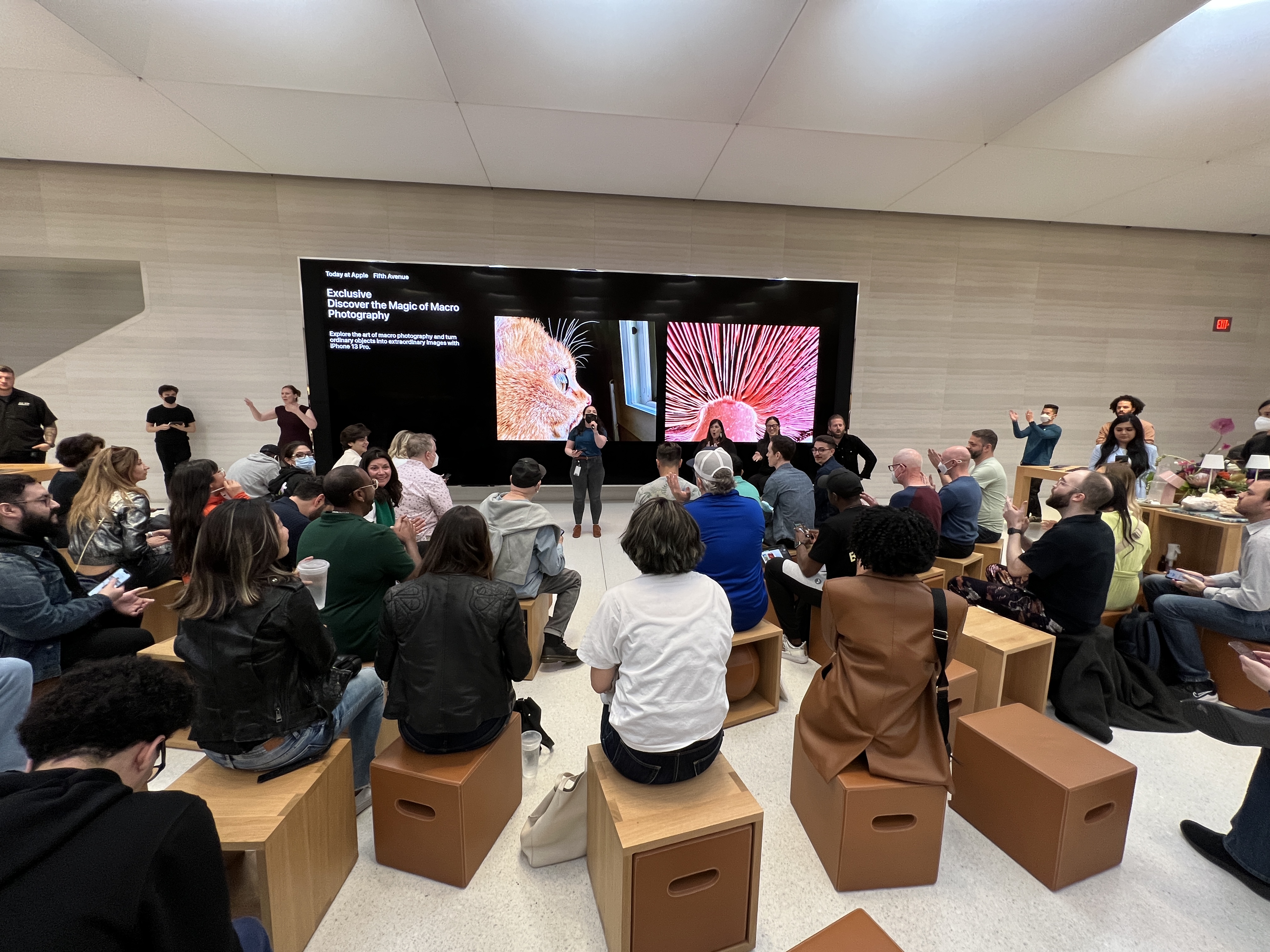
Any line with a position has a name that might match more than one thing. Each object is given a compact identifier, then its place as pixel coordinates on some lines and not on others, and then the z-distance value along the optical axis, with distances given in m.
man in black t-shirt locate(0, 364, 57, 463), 4.75
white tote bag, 1.82
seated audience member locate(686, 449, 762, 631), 2.61
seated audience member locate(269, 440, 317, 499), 3.55
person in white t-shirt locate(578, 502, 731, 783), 1.59
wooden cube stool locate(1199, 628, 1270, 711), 2.86
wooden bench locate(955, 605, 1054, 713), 2.49
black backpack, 2.93
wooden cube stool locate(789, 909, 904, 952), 1.19
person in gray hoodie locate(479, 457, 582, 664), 2.87
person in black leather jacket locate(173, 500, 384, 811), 1.51
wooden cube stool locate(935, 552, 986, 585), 3.65
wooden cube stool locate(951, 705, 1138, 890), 1.77
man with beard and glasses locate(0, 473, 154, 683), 1.96
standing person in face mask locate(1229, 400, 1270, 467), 4.52
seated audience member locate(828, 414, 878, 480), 5.16
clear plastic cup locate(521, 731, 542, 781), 2.35
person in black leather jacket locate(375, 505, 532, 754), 1.75
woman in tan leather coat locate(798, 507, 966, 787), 1.69
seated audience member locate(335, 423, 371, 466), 4.02
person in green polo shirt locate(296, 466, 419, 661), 2.19
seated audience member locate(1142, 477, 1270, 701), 2.55
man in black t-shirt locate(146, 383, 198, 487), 5.84
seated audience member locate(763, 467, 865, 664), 2.79
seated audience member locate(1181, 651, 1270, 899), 1.58
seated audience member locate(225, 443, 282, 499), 3.38
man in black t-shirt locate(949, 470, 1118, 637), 2.52
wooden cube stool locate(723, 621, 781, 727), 2.69
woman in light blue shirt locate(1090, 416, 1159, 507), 4.68
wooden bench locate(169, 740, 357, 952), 1.43
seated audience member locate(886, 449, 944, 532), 3.21
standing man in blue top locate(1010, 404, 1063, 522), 6.22
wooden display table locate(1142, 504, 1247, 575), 3.61
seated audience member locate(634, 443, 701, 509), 3.79
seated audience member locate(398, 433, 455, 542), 3.31
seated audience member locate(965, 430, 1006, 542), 4.06
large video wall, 5.96
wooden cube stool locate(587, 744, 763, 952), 1.48
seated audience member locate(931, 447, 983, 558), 3.61
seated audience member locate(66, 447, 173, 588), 2.73
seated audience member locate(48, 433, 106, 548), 3.23
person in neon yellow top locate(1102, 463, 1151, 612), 2.88
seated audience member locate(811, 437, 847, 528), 4.29
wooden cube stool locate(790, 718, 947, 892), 1.75
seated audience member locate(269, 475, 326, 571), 2.68
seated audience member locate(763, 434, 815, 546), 3.72
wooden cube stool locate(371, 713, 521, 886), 1.74
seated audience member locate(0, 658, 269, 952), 0.69
